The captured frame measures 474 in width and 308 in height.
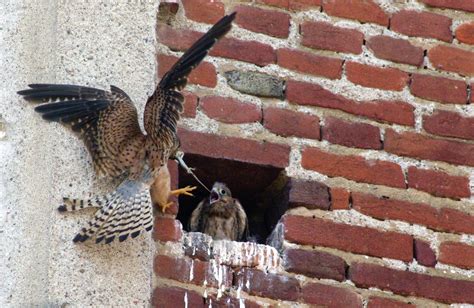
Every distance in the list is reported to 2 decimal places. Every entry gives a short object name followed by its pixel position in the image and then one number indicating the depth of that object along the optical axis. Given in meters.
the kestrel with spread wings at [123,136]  8.88
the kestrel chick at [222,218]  10.20
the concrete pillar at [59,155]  8.76
